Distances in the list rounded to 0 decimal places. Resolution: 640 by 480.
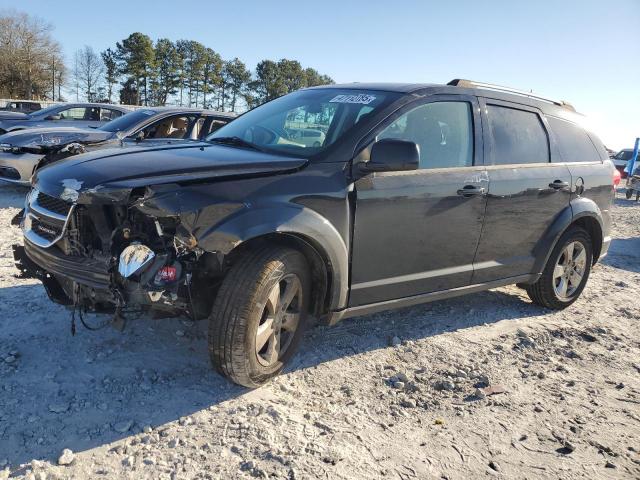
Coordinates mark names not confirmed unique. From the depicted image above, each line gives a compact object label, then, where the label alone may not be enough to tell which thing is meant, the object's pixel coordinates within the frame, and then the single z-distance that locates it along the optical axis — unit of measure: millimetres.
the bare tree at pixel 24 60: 54812
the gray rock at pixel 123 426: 2764
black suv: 2852
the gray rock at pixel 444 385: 3472
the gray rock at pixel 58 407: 2877
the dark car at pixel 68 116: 10805
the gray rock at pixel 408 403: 3223
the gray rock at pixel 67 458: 2480
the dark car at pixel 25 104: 24395
